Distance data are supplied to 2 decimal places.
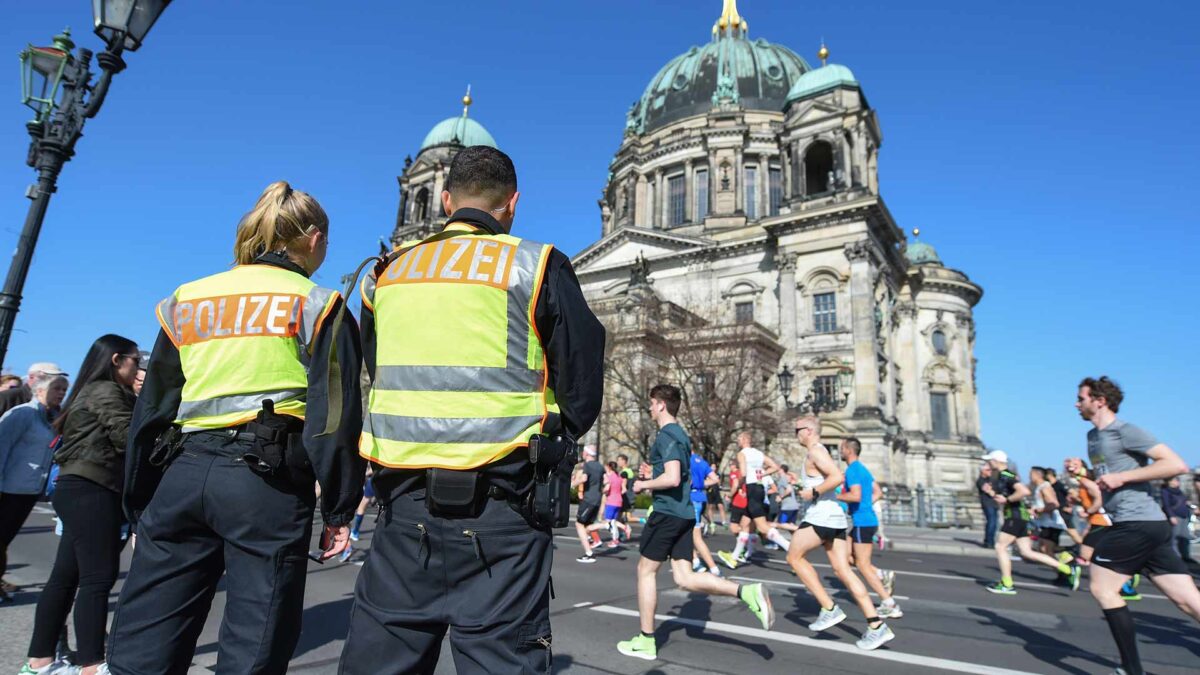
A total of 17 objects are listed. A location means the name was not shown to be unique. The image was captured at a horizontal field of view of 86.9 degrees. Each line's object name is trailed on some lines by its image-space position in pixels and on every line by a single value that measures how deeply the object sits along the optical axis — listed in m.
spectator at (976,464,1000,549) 15.06
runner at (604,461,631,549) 14.09
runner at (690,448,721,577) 8.87
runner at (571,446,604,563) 11.59
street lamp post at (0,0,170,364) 6.41
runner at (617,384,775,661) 4.91
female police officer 2.33
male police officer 1.97
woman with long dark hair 3.60
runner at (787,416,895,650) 5.54
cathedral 28.61
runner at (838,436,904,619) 6.50
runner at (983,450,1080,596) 9.02
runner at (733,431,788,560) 11.43
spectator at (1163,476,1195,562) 11.63
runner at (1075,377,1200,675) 4.50
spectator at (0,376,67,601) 5.38
